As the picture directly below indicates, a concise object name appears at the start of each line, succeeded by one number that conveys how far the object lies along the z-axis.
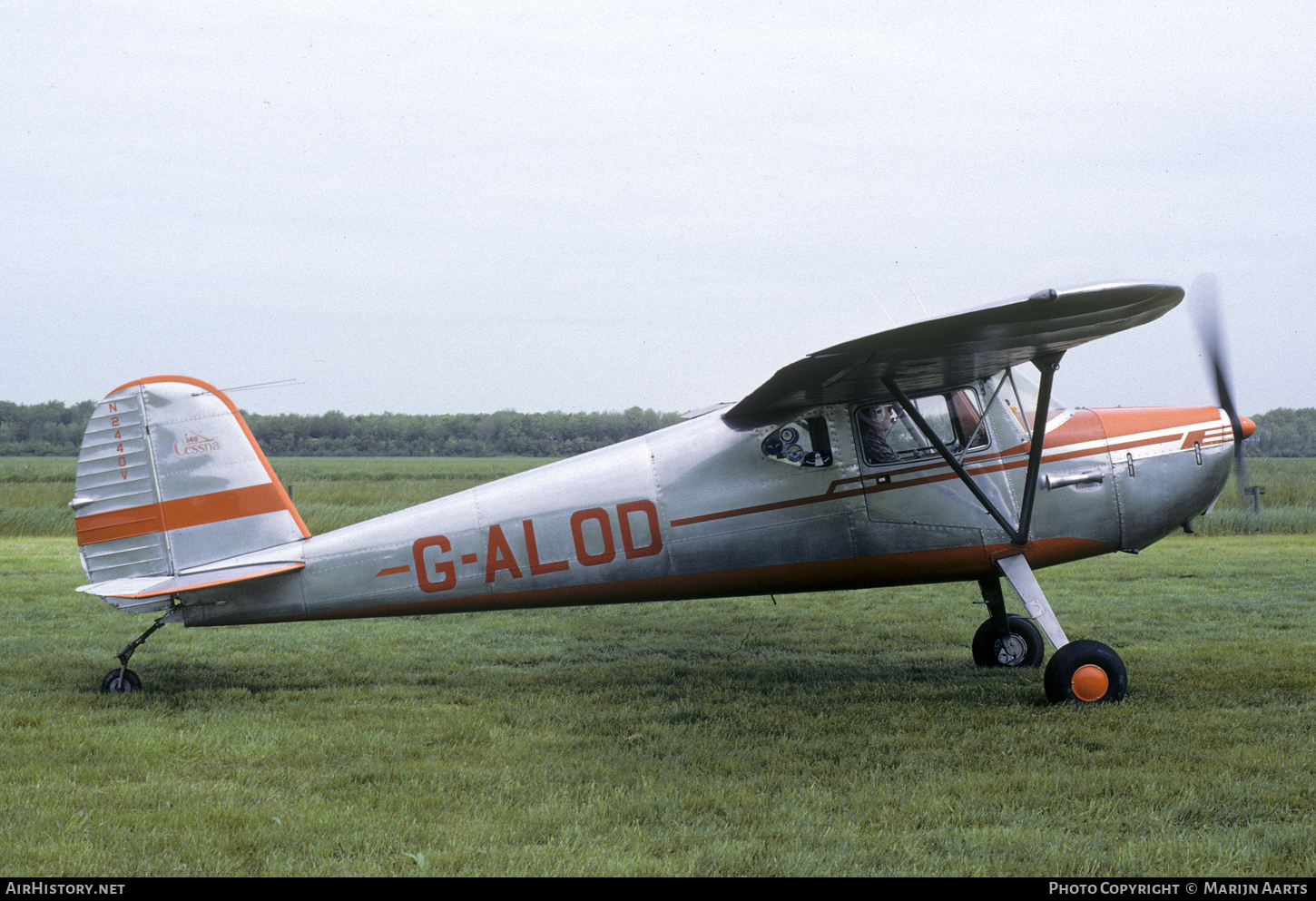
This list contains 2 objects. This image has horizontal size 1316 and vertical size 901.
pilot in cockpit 7.12
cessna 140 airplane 7.09
